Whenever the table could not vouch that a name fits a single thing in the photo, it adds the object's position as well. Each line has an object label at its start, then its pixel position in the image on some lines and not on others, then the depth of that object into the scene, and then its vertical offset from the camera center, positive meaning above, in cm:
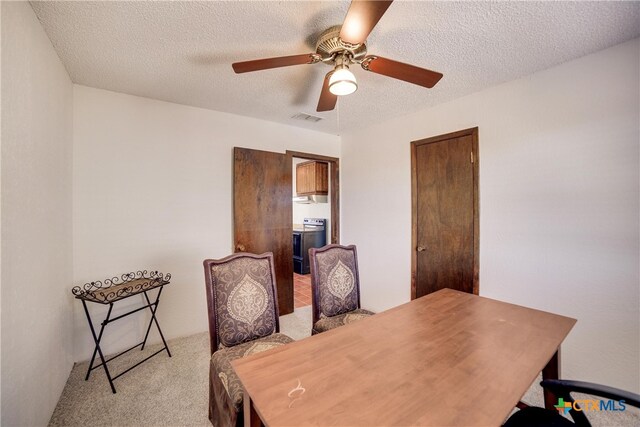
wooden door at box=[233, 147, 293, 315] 309 +8
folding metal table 202 -58
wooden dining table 82 -60
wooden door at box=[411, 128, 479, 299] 262 +2
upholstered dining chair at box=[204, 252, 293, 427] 152 -62
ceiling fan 150 +90
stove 523 -48
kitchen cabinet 509 +74
